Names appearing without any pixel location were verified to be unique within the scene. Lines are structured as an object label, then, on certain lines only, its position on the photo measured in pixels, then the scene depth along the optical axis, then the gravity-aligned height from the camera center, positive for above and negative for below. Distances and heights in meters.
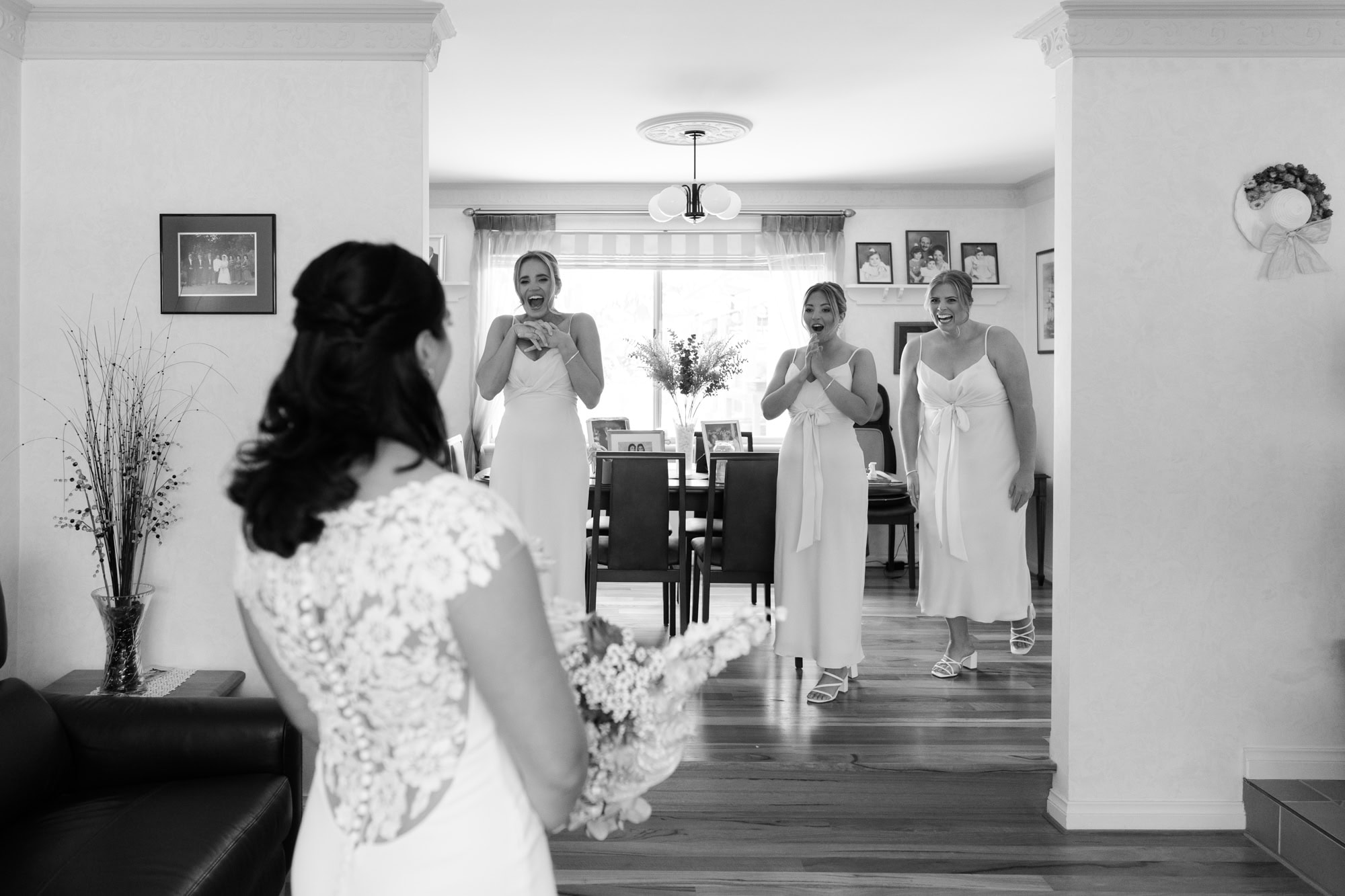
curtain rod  7.24 +1.56
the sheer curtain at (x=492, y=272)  7.27 +1.13
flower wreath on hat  3.16 +0.68
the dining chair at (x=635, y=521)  4.73 -0.35
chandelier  5.29 +1.36
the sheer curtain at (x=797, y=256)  7.32 +1.27
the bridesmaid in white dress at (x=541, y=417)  3.80 +0.08
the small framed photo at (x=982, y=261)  7.28 +1.24
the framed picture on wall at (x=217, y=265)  3.31 +0.53
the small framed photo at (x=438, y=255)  7.16 +1.23
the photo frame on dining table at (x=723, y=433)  6.57 +0.05
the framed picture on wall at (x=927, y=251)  7.28 +1.30
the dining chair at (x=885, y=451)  6.54 -0.05
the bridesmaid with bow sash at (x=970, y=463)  4.20 -0.08
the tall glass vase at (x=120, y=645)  3.11 -0.60
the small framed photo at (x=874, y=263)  7.31 +1.22
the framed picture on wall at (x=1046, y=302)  6.88 +0.91
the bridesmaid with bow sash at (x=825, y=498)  3.99 -0.21
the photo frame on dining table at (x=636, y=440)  6.01 +0.01
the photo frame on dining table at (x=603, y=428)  6.49 +0.08
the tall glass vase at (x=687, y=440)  6.28 +0.01
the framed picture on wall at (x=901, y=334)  7.35 +0.75
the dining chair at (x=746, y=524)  4.57 -0.35
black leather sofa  2.08 -0.81
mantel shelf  7.29 +1.02
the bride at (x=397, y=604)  1.10 -0.17
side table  3.15 -0.74
